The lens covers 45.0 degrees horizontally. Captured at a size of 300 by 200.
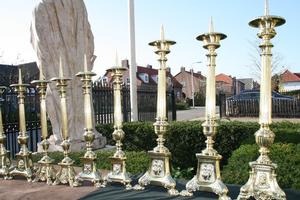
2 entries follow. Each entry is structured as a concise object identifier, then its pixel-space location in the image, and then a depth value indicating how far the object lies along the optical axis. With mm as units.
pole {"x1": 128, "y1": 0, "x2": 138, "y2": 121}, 11828
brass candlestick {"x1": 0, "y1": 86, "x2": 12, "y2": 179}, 4233
